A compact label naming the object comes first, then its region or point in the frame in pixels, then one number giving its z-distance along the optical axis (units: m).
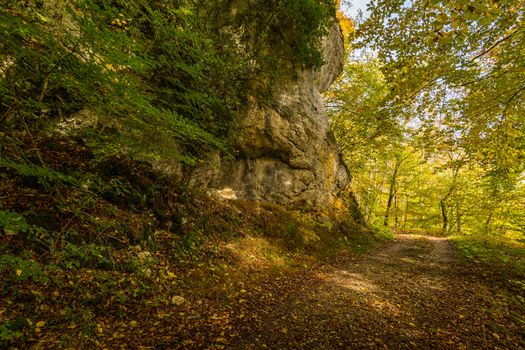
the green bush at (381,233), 15.47
